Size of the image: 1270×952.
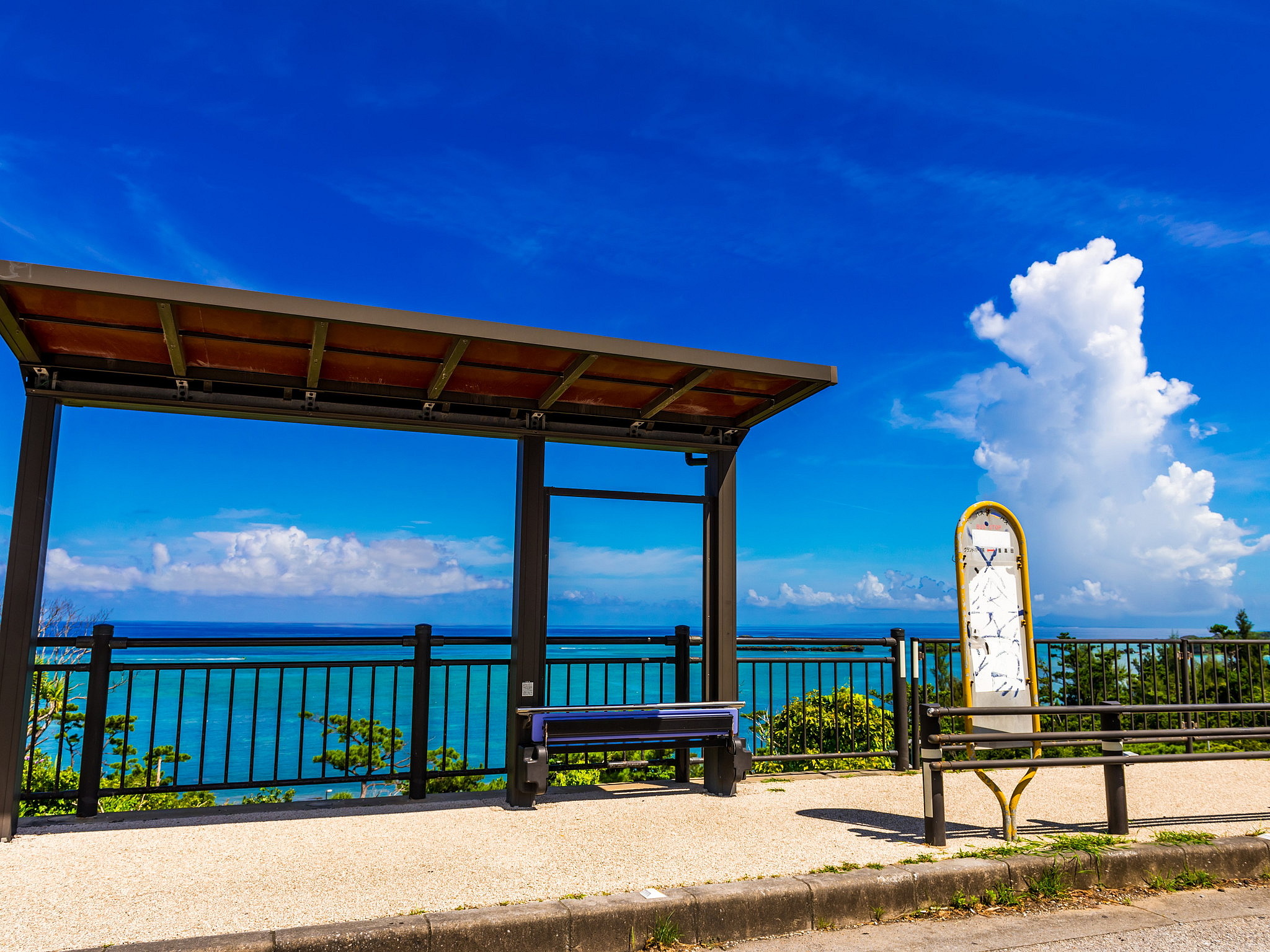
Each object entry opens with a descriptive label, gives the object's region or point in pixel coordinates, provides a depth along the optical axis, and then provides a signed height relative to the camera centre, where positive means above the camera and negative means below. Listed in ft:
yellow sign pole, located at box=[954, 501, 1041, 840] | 18.22 +0.05
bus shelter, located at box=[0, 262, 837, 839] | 15.99 +5.36
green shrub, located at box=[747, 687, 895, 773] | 25.76 -3.94
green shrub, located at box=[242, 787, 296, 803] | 22.30 -5.44
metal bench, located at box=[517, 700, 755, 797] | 19.66 -2.86
